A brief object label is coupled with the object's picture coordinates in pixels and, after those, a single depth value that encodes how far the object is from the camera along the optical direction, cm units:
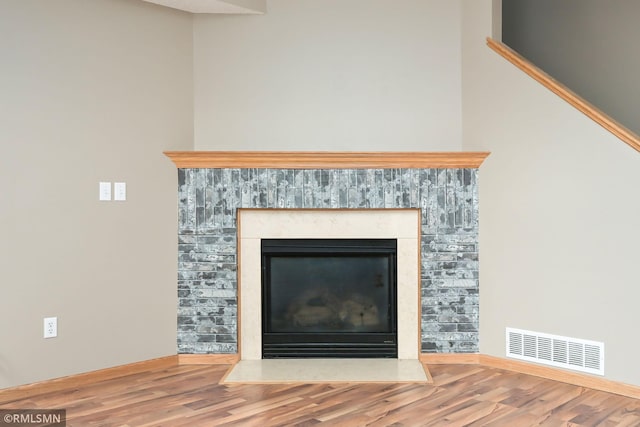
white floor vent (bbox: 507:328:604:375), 355
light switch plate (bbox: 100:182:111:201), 383
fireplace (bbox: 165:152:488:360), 416
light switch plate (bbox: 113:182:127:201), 389
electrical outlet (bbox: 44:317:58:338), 356
